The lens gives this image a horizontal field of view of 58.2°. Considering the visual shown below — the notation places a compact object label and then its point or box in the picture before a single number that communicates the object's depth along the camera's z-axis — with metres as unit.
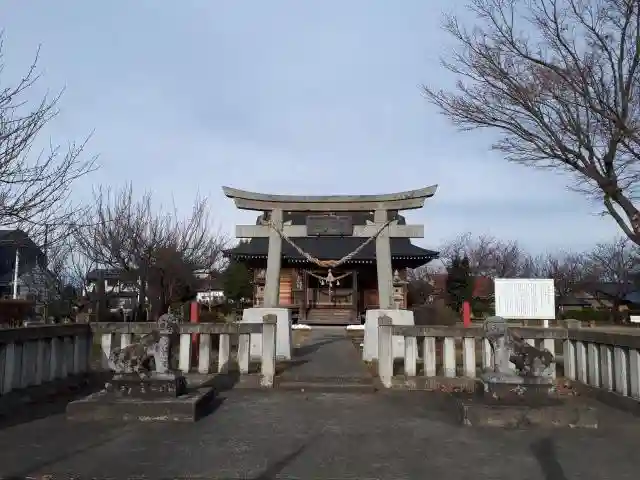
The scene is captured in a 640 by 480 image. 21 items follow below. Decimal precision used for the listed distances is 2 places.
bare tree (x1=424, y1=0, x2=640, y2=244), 10.48
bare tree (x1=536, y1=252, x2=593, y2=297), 59.28
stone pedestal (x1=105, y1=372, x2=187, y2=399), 7.37
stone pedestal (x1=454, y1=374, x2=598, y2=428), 7.03
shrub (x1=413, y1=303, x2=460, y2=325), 25.62
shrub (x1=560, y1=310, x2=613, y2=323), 43.53
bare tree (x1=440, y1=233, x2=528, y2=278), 57.31
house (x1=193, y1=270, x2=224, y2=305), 26.26
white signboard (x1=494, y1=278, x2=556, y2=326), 16.17
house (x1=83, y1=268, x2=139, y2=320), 21.25
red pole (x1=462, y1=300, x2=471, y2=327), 17.22
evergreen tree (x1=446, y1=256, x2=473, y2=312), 42.34
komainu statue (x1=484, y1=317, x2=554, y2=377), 7.48
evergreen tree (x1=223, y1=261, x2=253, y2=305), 41.28
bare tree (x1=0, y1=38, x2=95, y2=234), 7.62
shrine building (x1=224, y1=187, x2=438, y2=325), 33.66
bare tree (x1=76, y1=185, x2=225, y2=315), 19.50
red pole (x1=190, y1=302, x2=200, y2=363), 12.72
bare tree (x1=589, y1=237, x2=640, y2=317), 56.25
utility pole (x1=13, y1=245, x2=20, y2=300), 29.65
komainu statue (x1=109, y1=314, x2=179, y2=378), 7.49
